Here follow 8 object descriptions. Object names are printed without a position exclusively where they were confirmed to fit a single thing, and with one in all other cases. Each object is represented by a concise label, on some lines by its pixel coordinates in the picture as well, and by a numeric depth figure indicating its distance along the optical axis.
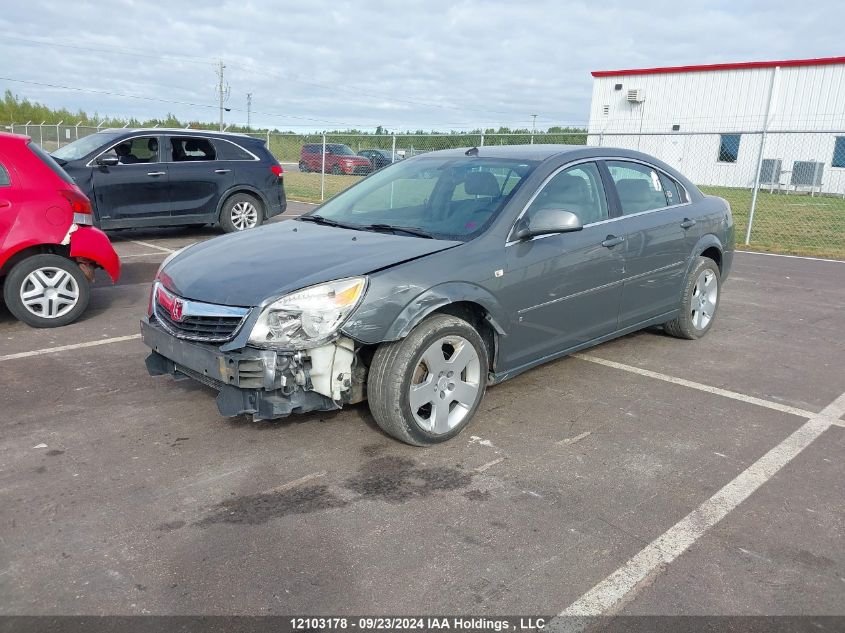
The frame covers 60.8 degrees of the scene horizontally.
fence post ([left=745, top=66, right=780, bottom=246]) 12.26
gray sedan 3.65
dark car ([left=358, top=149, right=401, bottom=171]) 22.37
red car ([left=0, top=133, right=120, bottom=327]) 5.96
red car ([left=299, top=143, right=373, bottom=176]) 25.65
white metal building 25.61
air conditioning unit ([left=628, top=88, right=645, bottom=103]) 32.25
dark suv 10.23
